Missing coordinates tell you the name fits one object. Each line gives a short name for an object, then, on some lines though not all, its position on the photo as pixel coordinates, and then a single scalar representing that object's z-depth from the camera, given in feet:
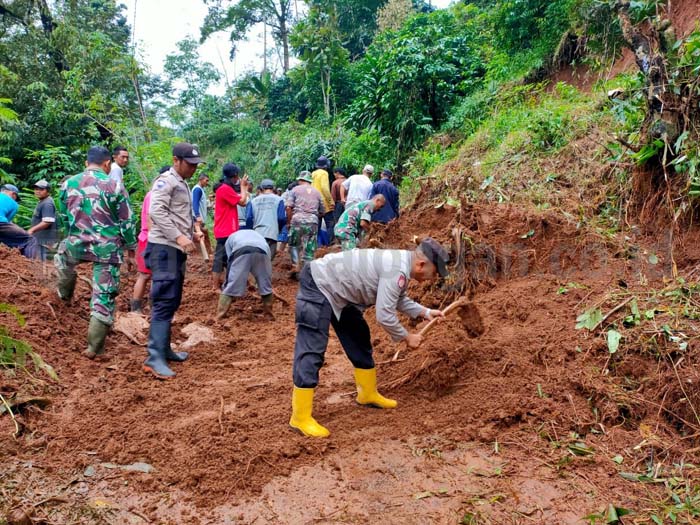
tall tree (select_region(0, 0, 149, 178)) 41.63
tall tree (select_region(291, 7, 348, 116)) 57.52
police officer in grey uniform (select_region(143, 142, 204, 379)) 14.97
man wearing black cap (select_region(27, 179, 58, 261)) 25.29
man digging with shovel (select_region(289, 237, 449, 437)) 11.45
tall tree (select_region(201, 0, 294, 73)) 84.23
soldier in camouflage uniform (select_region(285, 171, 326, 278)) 27.04
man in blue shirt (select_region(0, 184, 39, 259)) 24.12
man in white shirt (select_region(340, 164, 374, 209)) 29.01
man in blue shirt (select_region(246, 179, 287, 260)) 24.90
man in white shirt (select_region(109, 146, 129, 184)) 21.47
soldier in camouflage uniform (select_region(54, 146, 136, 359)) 15.12
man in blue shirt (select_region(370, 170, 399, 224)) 26.99
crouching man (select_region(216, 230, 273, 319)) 20.56
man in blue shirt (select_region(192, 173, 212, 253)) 28.22
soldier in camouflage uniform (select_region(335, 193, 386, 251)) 25.57
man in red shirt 23.17
